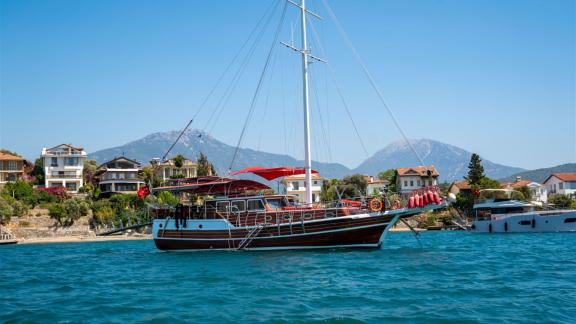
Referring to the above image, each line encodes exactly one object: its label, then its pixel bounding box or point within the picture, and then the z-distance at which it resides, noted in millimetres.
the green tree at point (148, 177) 83600
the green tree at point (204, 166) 89250
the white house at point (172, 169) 87562
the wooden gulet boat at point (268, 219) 30234
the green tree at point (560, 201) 79312
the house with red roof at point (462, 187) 86800
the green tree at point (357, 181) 93231
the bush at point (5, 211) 61000
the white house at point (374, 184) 95850
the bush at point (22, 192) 68062
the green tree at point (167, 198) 69806
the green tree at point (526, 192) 81875
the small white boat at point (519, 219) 56844
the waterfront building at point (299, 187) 83375
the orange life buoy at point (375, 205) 29875
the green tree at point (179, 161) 87562
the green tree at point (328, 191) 77619
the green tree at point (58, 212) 64312
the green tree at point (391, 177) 90062
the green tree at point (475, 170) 85688
